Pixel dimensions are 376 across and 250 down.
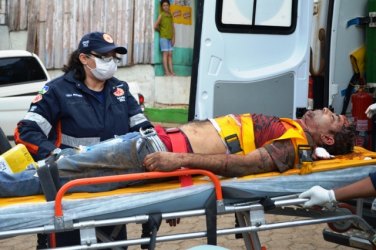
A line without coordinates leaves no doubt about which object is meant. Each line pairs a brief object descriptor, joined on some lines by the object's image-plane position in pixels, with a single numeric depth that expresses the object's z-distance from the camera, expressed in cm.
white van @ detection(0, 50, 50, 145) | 708
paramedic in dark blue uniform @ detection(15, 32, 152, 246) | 323
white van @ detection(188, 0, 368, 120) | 432
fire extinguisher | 445
